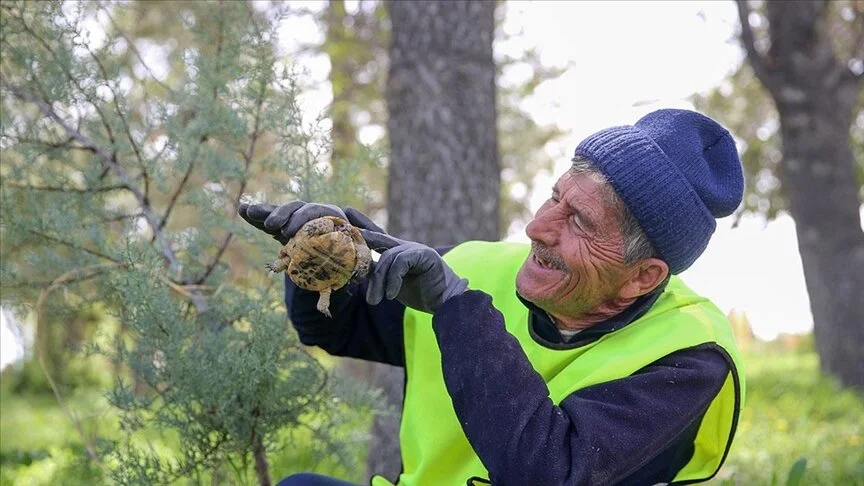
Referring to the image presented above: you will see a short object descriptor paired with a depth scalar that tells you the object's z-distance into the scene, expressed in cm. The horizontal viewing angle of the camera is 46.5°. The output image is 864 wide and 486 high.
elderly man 187
